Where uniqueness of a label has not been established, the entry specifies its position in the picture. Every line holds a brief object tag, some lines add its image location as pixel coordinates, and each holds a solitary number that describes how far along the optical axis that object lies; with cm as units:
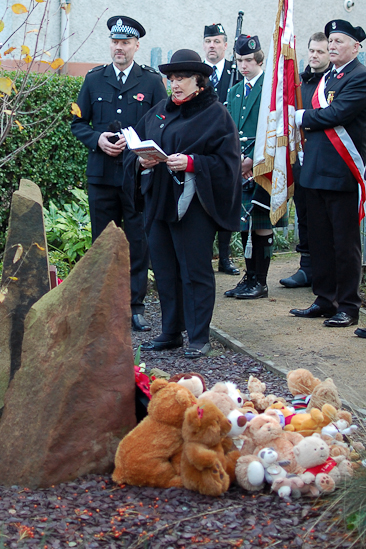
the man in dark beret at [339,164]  539
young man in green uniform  646
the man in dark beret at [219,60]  748
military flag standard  607
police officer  579
